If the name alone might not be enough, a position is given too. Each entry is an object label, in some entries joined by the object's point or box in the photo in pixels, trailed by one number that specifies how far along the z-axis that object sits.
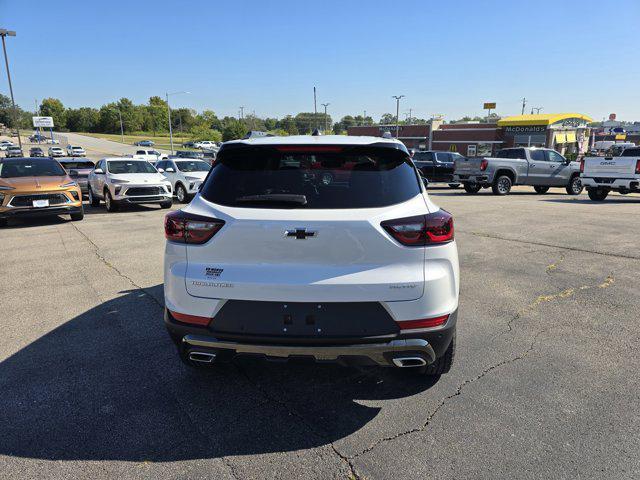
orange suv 10.37
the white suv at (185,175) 15.79
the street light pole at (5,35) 40.06
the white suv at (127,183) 13.54
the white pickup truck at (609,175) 15.36
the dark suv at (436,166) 22.12
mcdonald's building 48.03
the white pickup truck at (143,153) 36.82
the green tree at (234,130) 92.76
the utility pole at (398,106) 63.25
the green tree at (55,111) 148.50
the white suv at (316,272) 2.57
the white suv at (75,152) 55.94
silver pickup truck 18.95
